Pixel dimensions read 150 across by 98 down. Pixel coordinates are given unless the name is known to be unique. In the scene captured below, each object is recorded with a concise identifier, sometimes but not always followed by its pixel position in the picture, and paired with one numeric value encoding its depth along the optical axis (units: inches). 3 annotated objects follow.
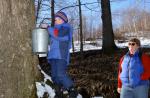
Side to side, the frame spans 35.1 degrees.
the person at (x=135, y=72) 152.9
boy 164.2
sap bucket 144.6
